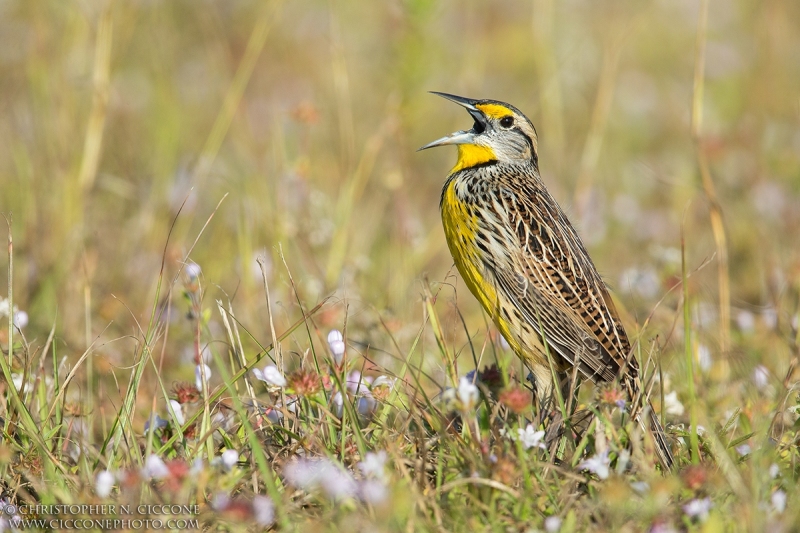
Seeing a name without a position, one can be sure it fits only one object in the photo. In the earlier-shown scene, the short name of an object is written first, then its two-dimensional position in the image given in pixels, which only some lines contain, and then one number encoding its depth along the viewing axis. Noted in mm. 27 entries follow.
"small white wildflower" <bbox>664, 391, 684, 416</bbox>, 7047
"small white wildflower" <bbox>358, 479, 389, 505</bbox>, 4469
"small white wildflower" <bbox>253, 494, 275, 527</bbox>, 4703
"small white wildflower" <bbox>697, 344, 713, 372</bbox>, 7741
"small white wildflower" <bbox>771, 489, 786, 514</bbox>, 4805
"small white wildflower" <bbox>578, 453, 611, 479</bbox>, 5043
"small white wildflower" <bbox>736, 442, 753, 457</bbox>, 5767
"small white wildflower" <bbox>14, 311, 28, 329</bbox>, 6422
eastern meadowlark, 7172
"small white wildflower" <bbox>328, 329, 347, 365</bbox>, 5969
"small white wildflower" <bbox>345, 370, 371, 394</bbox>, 6219
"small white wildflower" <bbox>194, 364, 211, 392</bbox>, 6109
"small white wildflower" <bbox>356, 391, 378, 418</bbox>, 6339
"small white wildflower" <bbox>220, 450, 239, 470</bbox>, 5109
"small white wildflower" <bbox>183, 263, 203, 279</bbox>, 6070
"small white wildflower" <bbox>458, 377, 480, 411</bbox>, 5008
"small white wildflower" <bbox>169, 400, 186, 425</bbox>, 5973
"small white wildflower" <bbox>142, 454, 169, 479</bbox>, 4844
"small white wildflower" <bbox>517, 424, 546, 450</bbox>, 5250
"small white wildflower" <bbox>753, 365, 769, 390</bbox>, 7554
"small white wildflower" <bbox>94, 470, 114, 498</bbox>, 4777
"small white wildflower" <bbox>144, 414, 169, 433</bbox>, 5844
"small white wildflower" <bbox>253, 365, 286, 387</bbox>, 5652
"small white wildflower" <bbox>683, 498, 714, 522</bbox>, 4773
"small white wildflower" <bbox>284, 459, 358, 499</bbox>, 4736
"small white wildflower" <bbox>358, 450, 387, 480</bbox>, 4867
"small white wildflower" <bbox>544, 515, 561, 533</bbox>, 4719
